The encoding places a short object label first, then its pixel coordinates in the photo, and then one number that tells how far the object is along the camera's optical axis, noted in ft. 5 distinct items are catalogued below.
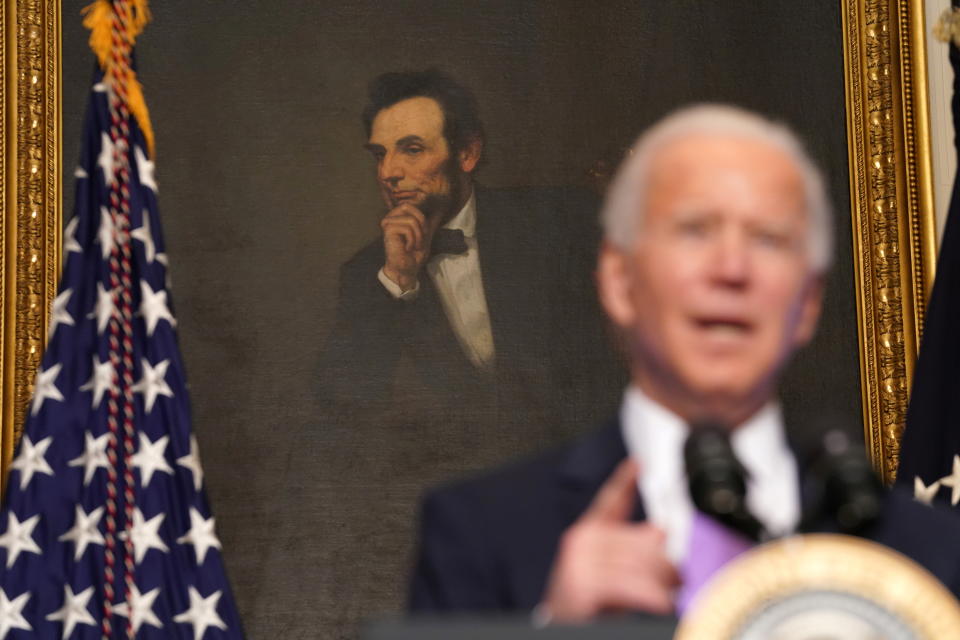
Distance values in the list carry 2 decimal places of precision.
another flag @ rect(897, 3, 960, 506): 32.89
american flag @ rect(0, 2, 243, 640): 34.96
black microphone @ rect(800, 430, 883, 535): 11.76
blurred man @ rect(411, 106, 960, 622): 13.48
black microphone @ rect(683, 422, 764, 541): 11.33
